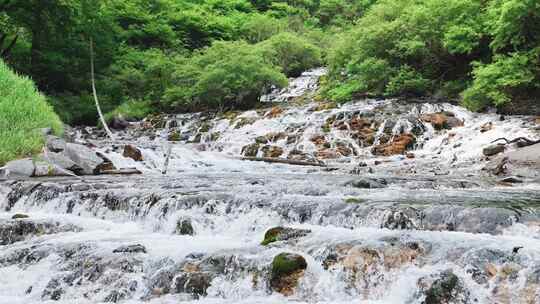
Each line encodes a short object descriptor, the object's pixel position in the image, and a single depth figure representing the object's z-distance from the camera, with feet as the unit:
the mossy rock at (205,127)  71.74
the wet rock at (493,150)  40.65
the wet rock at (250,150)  56.17
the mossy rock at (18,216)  24.36
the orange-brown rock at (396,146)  50.13
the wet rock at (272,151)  54.07
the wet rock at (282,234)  18.79
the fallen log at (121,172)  39.71
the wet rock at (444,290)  13.69
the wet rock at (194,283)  15.44
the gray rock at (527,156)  33.63
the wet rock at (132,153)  48.67
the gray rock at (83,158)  39.32
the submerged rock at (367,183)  28.76
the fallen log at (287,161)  44.37
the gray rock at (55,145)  39.73
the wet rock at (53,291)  15.94
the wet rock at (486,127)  47.32
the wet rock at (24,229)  21.94
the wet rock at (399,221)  19.89
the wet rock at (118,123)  80.94
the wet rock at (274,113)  69.92
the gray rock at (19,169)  34.66
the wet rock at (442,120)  52.47
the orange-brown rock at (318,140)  55.53
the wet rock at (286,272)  15.30
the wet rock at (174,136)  71.00
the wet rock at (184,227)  22.50
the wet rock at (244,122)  68.69
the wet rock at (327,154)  51.83
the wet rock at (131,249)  18.37
